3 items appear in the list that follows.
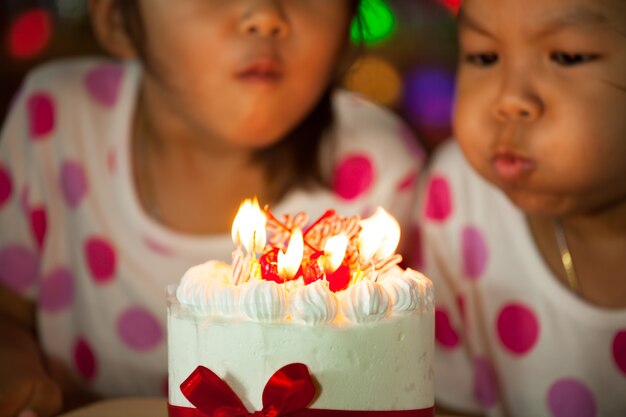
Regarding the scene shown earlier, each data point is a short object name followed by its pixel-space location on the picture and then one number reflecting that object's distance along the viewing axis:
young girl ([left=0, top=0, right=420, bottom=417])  1.41
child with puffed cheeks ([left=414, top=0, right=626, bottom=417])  1.10
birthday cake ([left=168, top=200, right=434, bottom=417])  0.93
